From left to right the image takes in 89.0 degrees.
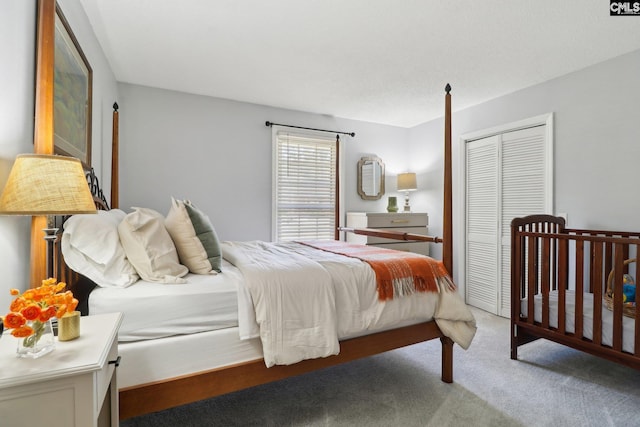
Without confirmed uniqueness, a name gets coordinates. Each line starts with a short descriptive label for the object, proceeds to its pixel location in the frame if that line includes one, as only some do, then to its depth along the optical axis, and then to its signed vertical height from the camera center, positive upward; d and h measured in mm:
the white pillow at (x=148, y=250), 1524 -175
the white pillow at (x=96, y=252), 1380 -173
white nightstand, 802 -446
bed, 1366 -605
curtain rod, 3838 +1081
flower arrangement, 832 -268
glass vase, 887 -370
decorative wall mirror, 4438 +515
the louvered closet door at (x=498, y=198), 3211 +193
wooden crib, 1921 -567
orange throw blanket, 1855 -343
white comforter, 1542 -491
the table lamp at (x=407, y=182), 4393 +455
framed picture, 1572 +640
